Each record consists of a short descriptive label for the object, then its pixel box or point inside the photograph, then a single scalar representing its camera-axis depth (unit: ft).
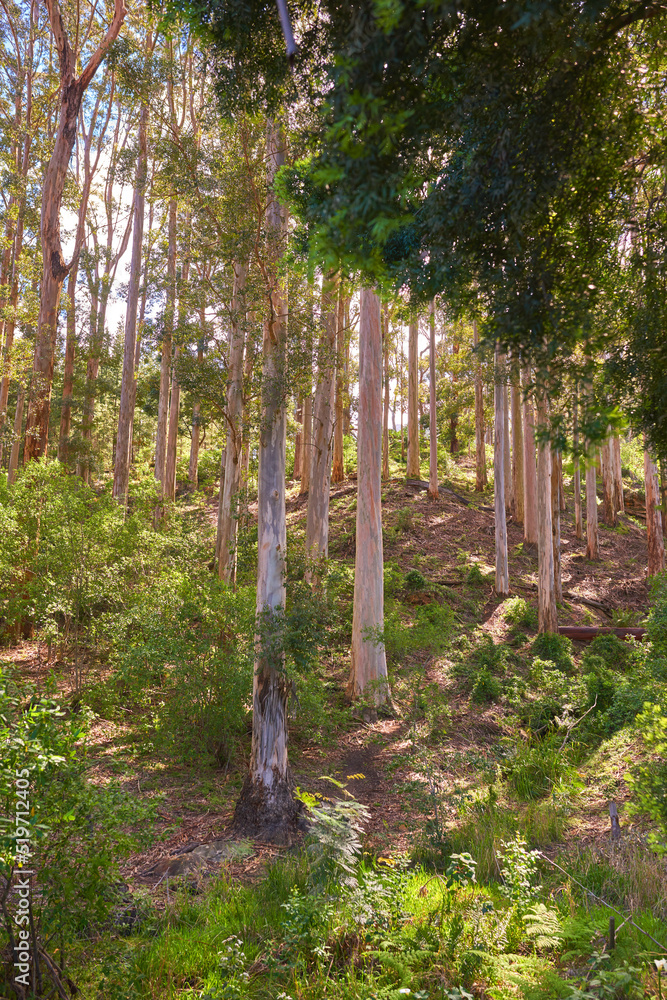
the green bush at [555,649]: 38.86
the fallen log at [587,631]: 43.52
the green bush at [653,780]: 14.14
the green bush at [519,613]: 46.70
